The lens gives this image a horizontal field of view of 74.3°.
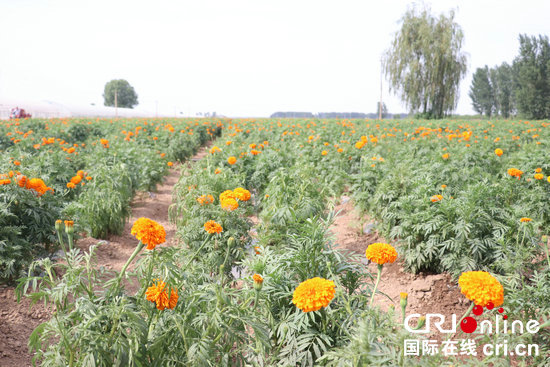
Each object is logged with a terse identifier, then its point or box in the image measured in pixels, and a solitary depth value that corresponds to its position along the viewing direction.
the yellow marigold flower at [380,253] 1.68
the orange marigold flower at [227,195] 2.72
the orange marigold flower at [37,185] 2.66
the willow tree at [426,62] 23.75
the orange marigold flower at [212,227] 1.92
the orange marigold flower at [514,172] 3.71
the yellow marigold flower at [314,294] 1.39
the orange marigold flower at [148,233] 1.50
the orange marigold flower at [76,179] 3.76
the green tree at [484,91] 72.56
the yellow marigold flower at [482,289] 1.38
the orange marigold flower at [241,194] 2.74
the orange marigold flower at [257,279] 1.46
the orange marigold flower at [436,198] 3.25
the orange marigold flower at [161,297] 1.46
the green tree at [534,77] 41.03
